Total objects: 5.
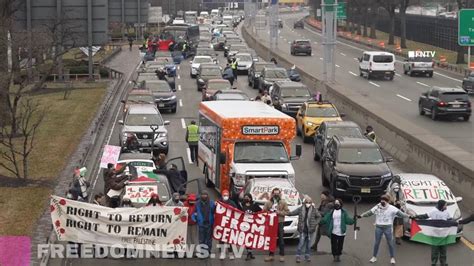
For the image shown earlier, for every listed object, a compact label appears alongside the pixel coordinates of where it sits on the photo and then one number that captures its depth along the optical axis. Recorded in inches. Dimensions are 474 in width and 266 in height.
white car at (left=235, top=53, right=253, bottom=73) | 2603.3
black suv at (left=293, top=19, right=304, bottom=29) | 6156.5
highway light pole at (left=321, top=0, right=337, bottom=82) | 2069.4
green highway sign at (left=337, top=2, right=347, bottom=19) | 2853.6
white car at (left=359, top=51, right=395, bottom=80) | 2437.3
